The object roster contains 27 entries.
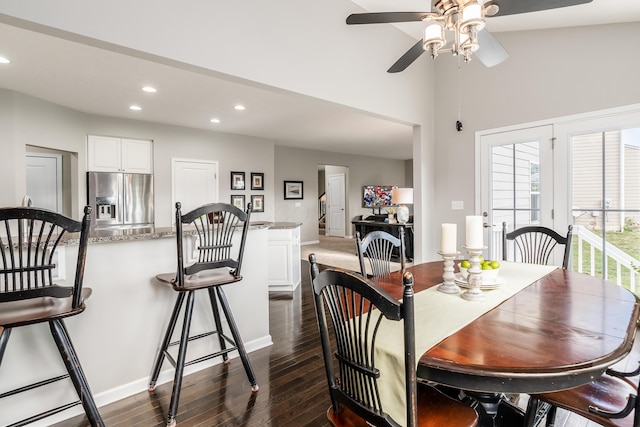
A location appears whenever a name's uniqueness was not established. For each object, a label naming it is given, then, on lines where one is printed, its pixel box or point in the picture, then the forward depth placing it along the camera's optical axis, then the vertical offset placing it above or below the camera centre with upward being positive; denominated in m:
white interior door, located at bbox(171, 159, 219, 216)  6.06 +0.54
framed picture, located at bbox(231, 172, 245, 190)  6.76 +0.61
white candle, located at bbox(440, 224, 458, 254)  1.68 -0.15
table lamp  6.67 +0.26
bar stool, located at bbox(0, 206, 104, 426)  1.36 -0.44
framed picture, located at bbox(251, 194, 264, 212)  7.12 +0.16
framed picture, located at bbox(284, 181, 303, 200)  8.34 +0.52
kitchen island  1.75 -0.72
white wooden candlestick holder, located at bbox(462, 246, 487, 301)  1.52 -0.34
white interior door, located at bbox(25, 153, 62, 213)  4.69 +0.47
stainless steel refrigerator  5.19 +0.20
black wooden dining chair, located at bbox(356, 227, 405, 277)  2.23 -0.28
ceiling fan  1.77 +1.12
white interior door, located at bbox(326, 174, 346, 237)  10.00 +0.16
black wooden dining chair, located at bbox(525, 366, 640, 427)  1.13 -0.72
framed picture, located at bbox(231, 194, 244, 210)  6.80 +0.24
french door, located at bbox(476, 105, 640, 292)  2.92 +0.25
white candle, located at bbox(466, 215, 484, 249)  1.61 -0.12
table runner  1.01 -0.44
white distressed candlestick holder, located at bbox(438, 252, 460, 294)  1.64 -0.35
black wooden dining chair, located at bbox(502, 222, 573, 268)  2.42 -0.25
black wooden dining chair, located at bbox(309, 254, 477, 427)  0.91 -0.51
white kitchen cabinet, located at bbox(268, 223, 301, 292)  4.15 -0.60
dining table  0.95 -0.44
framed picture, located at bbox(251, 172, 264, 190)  7.06 +0.64
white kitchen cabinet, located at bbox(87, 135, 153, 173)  5.18 +0.93
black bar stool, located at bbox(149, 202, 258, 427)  1.88 -0.43
